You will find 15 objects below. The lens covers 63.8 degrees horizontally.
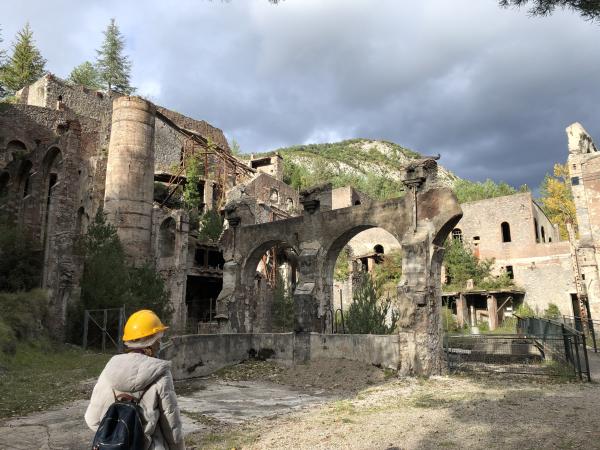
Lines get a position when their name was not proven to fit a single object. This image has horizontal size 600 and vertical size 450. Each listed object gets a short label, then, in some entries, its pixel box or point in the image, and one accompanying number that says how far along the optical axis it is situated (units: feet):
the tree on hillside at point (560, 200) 134.51
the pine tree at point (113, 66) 164.86
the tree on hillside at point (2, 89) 130.36
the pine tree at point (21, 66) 140.36
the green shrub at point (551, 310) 100.44
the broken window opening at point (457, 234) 123.18
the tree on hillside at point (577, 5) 20.93
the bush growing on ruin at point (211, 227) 100.99
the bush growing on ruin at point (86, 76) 165.35
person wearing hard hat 9.78
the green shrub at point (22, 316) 48.34
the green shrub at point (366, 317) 49.73
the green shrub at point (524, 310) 101.71
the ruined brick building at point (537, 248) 86.07
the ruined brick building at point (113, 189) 66.28
